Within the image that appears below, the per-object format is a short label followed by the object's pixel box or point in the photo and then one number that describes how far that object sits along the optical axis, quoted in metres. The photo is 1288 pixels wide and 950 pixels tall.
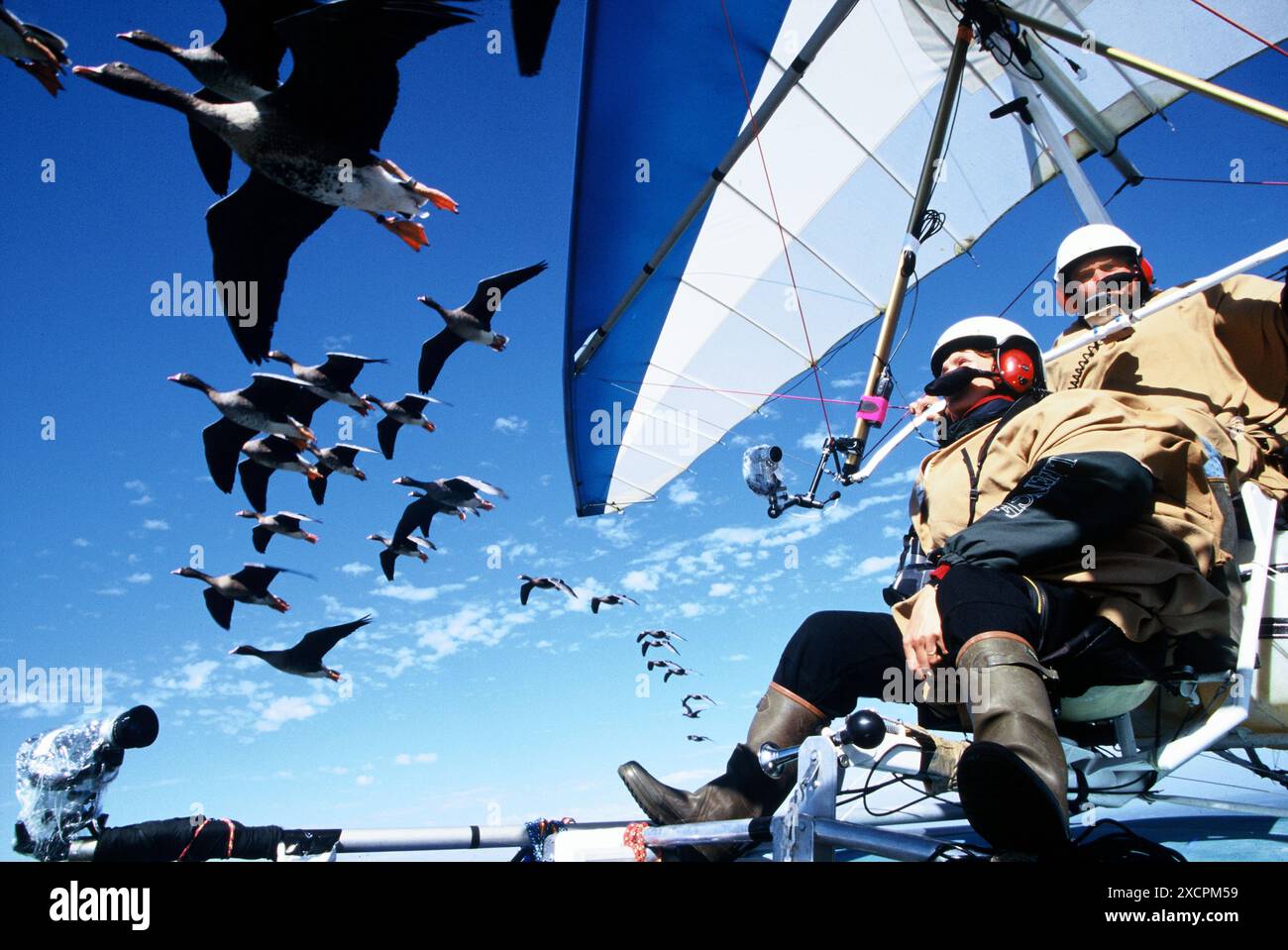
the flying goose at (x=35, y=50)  2.54
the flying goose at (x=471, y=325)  7.04
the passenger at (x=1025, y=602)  1.41
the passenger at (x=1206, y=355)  2.29
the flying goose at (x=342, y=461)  9.06
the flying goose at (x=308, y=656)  7.89
